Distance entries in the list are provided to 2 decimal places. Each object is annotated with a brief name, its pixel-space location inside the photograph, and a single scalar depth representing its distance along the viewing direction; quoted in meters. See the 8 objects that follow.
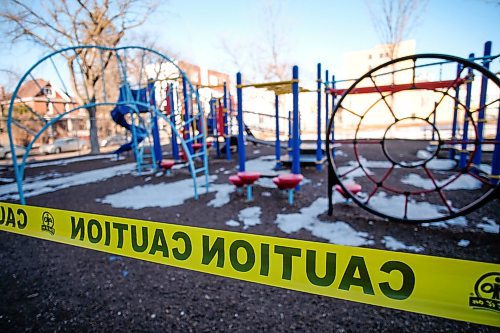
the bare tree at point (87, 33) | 13.79
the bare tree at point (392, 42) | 13.56
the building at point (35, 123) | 19.75
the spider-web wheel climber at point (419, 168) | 3.18
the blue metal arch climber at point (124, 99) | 4.67
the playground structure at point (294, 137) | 4.87
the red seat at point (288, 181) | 4.36
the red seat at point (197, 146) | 9.59
